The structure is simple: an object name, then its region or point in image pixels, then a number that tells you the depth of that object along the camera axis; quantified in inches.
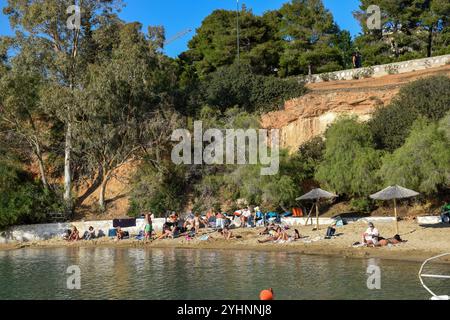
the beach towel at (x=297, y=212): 1252.5
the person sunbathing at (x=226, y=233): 1126.2
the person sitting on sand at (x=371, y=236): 941.8
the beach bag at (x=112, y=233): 1255.6
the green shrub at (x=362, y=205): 1237.1
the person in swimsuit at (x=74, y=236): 1267.2
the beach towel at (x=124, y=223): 1274.6
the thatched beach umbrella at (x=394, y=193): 981.2
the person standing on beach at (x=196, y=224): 1197.1
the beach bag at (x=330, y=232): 1030.8
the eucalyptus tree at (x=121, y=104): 1435.8
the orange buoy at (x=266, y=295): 455.5
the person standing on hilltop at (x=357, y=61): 2320.6
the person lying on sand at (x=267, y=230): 1115.5
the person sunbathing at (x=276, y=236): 1063.6
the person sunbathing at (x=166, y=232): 1188.4
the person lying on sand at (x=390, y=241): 930.7
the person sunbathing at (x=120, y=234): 1223.5
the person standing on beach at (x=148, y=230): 1198.9
